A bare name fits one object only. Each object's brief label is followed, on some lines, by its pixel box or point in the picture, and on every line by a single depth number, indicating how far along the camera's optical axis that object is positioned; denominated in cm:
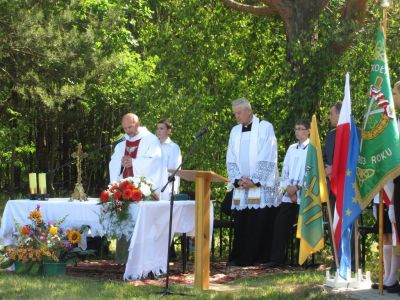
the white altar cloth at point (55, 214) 1207
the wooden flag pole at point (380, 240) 958
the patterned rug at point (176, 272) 1188
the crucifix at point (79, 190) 1267
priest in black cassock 1360
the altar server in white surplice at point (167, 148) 1480
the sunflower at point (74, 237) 1194
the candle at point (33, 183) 1260
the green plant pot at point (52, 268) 1202
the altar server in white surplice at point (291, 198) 1334
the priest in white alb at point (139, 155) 1322
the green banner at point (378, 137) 950
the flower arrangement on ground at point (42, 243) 1187
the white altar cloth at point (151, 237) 1138
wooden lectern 1056
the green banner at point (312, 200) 1041
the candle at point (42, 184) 1251
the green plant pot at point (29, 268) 1195
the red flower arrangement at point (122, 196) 1176
